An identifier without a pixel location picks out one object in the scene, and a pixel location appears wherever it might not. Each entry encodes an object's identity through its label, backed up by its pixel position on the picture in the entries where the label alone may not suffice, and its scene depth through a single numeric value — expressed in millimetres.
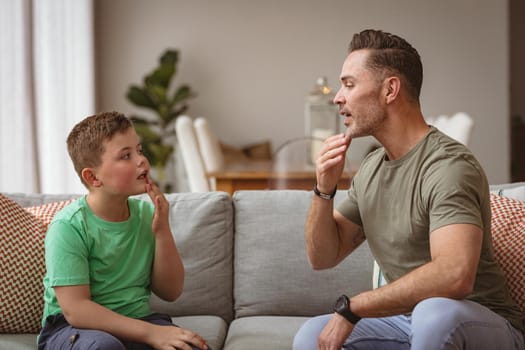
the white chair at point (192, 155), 4336
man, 1551
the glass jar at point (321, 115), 4219
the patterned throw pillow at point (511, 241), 1977
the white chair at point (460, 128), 4121
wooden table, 3809
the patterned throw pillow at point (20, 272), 2062
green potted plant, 6688
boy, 1819
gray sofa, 2287
